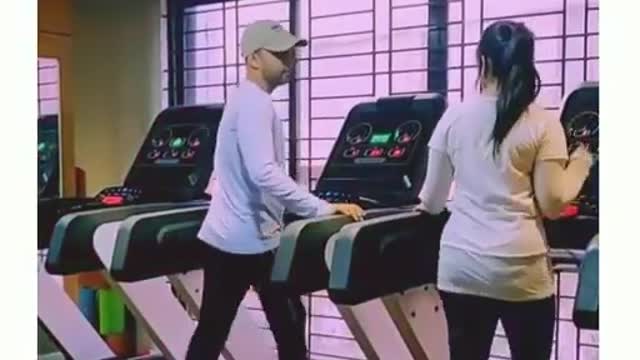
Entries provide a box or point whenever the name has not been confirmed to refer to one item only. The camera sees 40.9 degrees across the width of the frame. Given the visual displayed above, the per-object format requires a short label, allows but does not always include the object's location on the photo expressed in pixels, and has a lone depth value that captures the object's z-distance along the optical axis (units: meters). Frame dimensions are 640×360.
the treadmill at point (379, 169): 2.84
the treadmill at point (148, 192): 3.28
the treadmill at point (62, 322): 3.84
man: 2.63
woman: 2.05
